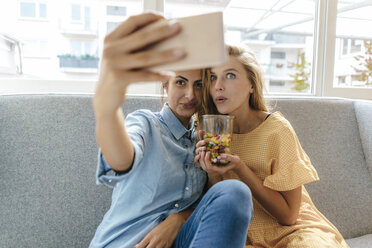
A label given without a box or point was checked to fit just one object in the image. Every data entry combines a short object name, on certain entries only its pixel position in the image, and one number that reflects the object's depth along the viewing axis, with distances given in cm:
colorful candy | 92
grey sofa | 115
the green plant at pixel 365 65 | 226
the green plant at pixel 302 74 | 215
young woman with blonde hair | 101
